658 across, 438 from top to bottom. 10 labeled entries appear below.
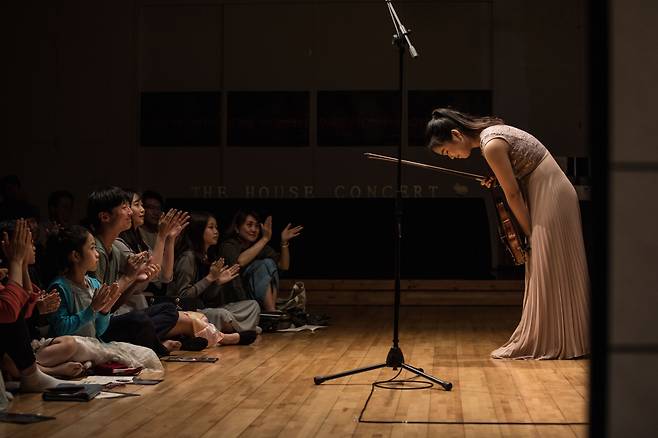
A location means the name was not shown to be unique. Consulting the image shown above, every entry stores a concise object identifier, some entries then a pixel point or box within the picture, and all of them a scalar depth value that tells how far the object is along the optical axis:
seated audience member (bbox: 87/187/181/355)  4.91
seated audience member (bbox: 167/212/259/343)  6.06
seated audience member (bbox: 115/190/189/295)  5.32
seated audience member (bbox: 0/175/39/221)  5.98
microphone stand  4.15
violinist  5.04
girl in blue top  4.37
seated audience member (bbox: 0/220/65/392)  3.73
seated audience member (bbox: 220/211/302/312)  6.87
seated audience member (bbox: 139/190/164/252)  6.52
